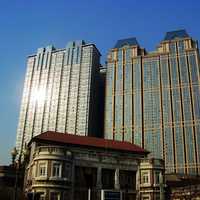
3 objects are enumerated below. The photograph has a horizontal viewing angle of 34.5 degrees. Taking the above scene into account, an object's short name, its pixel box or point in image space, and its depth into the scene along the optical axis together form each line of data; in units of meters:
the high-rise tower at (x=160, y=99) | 125.62
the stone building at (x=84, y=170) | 54.16
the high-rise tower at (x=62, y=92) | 146.62
